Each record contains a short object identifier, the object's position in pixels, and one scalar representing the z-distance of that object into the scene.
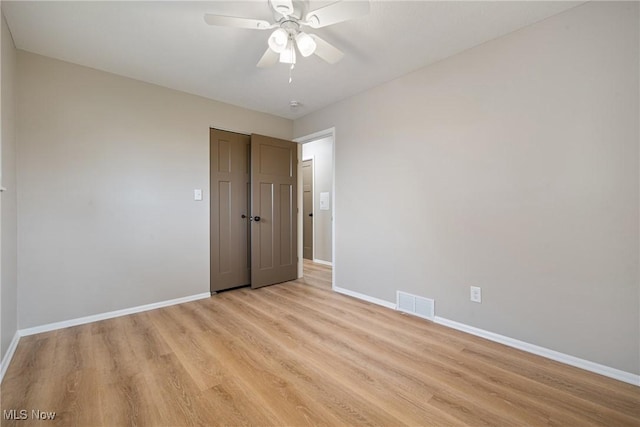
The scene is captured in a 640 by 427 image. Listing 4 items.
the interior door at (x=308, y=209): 5.55
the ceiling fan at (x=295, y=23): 1.54
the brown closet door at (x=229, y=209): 3.42
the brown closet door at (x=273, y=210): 3.61
